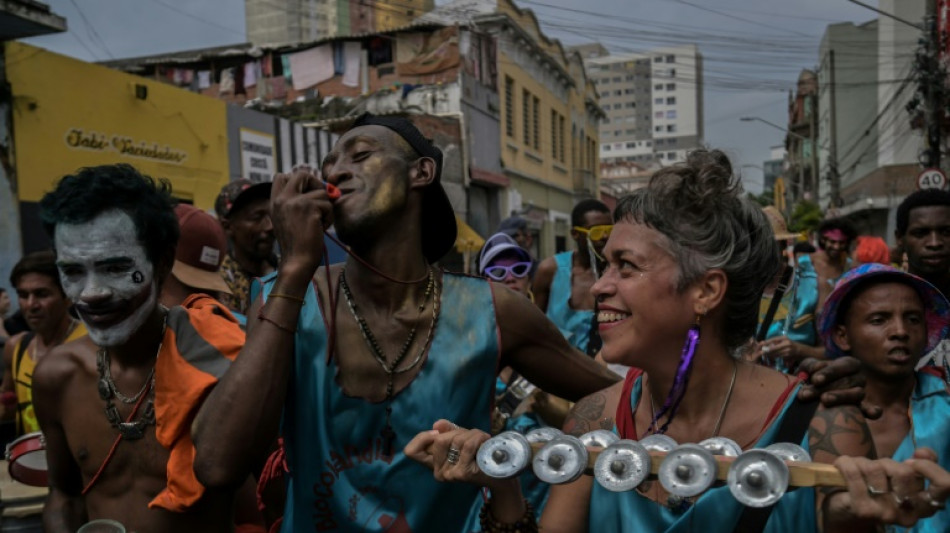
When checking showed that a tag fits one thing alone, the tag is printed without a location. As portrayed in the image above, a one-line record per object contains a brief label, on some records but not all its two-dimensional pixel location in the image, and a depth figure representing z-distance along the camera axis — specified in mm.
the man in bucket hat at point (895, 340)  2885
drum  3055
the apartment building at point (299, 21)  63594
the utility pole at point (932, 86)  18328
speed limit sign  16953
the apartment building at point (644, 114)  164750
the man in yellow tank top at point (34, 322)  4473
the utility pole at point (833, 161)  34481
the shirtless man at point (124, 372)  2562
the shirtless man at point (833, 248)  8453
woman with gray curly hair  1907
